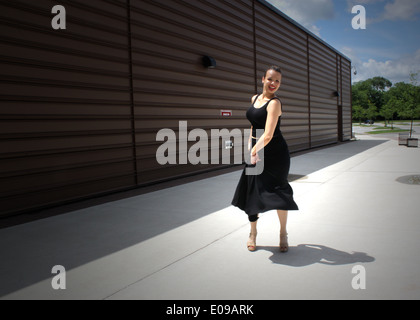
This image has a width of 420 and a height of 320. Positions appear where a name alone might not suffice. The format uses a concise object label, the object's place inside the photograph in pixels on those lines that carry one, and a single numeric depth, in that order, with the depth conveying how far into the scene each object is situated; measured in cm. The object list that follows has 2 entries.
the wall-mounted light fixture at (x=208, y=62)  904
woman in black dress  338
